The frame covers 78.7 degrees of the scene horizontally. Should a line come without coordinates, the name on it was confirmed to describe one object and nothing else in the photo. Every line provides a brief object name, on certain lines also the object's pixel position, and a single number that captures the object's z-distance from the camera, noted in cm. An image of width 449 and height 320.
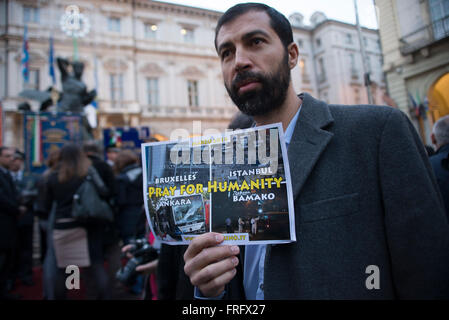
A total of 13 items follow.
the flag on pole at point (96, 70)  1480
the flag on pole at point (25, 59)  843
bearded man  72
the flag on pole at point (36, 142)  575
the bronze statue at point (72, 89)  642
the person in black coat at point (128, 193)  293
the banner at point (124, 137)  895
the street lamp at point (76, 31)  1003
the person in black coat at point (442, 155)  163
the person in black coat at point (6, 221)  280
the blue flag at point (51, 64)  892
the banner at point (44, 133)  575
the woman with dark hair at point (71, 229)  225
